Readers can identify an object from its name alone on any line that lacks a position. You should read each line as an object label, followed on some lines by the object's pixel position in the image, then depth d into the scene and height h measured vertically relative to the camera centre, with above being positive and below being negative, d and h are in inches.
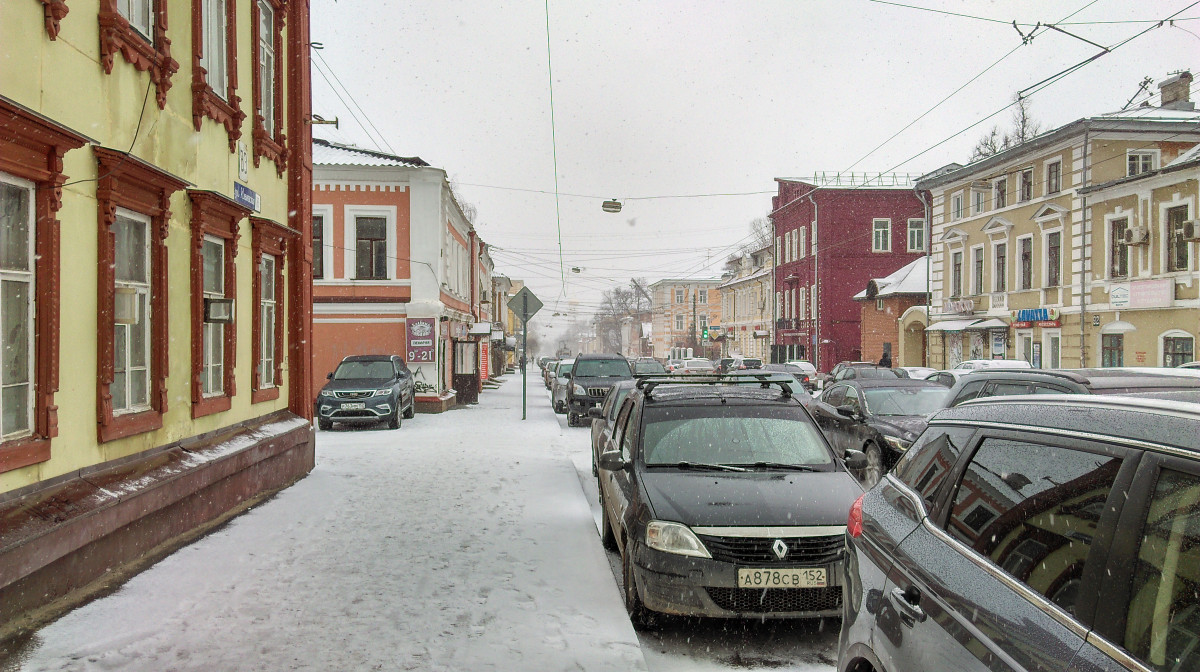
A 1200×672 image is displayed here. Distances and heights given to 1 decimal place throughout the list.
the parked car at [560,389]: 889.4 -68.3
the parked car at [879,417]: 404.8 -48.3
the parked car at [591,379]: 745.6 -48.0
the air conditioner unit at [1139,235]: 927.0 +111.1
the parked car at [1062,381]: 216.4 -15.8
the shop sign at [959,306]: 1286.9 +39.2
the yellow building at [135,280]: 196.2 +17.3
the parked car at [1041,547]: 65.2 -22.1
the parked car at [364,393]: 660.1 -52.8
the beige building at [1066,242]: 919.7 +124.8
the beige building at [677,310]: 3636.8 +97.7
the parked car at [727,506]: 181.5 -44.0
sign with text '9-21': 880.3 -10.0
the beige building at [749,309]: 2486.5 +73.8
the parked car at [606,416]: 339.5 -42.0
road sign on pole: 733.3 +24.7
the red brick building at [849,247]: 1964.8 +210.1
